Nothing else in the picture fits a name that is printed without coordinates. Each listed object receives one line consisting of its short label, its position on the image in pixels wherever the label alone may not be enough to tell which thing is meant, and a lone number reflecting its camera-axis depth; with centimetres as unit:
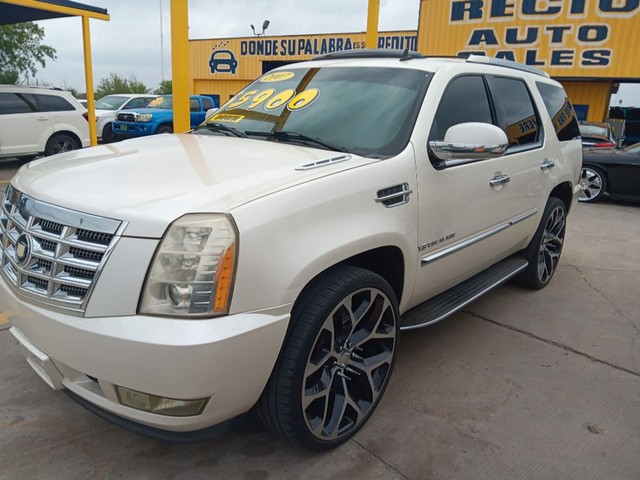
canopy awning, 1042
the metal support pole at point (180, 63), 695
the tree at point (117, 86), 4791
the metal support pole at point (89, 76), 1177
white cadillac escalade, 188
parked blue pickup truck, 1420
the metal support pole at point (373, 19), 958
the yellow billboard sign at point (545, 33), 1639
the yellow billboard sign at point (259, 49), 2325
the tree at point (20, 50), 2744
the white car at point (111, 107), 1524
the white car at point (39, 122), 1052
